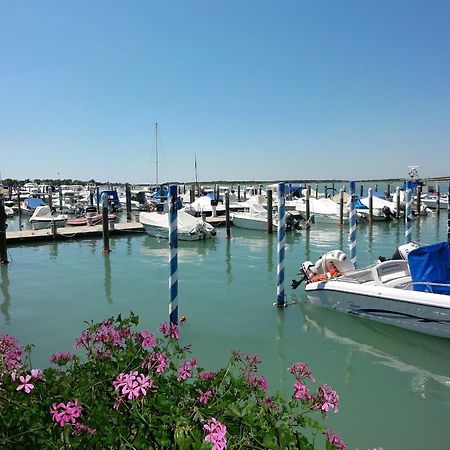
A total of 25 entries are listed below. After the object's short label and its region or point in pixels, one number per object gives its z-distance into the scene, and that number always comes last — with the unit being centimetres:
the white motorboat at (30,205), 3434
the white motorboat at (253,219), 2503
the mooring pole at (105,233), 1744
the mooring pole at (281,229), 938
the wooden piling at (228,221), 2240
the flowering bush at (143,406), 190
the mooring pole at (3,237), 1426
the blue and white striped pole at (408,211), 1343
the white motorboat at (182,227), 2088
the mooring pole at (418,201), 3171
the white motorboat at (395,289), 785
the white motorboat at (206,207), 3028
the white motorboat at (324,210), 2842
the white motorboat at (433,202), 3916
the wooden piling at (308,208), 2768
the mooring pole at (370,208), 2841
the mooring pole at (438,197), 3376
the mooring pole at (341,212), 2685
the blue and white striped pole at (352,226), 1224
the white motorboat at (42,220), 2509
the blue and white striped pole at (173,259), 810
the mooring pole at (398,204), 2945
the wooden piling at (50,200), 3677
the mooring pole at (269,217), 2383
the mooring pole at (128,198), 3773
